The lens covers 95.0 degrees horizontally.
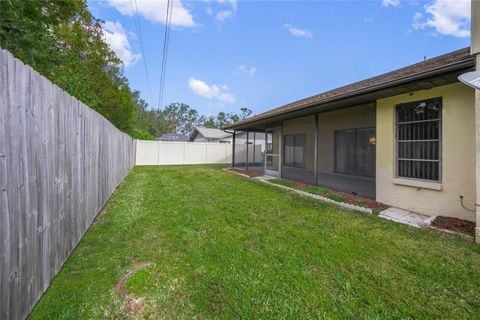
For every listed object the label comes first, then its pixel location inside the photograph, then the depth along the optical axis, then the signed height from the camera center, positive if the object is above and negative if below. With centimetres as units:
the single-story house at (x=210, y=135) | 2309 +263
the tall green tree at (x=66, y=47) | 553 +434
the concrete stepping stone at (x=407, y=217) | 393 -111
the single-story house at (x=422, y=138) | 386 +45
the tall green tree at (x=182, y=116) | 5575 +1113
